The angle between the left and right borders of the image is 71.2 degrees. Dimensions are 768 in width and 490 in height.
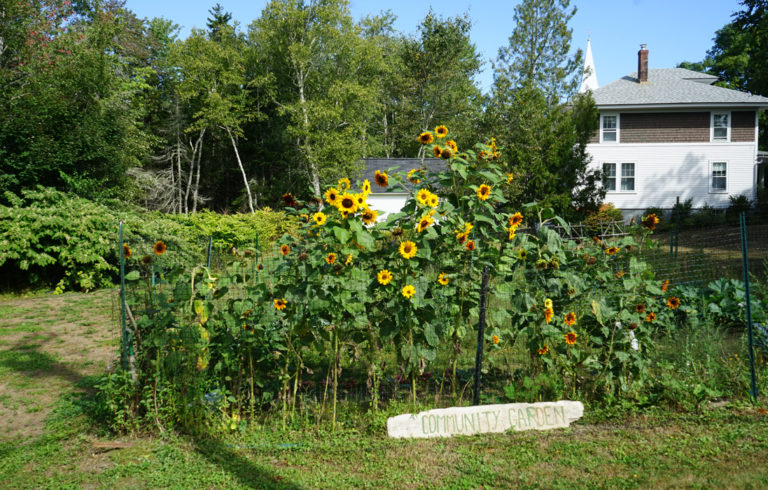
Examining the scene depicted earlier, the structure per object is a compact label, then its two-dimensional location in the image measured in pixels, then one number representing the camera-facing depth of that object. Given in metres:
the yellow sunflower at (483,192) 3.48
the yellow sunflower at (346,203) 3.24
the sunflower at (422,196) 3.39
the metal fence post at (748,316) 3.83
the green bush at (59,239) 8.77
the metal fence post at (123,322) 3.43
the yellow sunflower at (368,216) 3.34
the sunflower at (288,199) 3.41
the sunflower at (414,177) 3.63
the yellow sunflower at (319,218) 3.37
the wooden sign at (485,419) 3.42
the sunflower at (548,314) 3.51
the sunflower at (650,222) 3.71
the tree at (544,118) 16.05
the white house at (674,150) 20.94
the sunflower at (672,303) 3.82
